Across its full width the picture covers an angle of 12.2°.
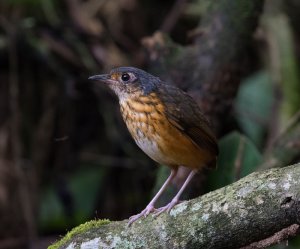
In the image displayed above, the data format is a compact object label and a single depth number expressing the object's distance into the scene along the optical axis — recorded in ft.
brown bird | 25.55
